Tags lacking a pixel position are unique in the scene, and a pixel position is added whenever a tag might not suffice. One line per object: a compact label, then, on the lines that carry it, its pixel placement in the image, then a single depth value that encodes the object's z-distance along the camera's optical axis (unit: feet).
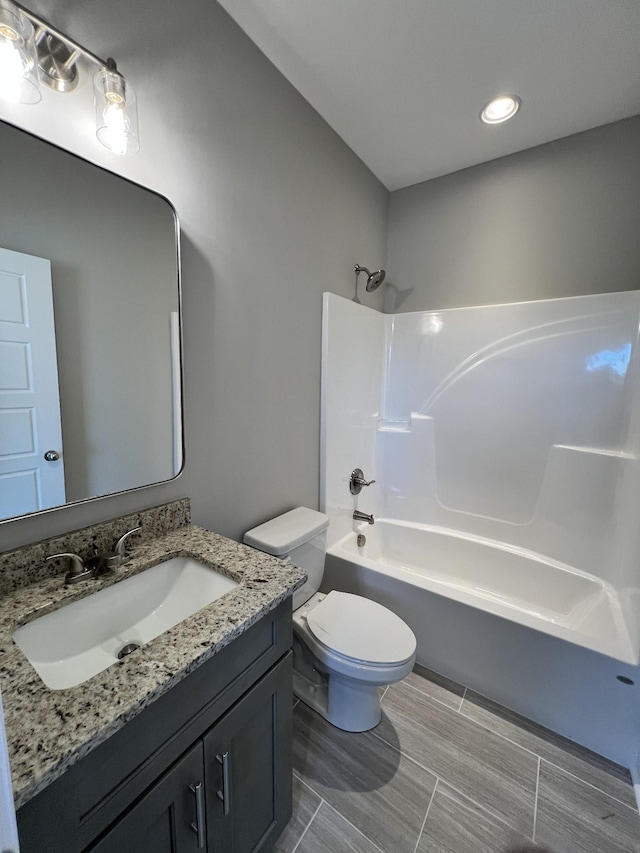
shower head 7.00
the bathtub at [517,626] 4.52
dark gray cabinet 1.83
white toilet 4.25
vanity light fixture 2.54
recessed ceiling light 5.43
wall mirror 2.82
